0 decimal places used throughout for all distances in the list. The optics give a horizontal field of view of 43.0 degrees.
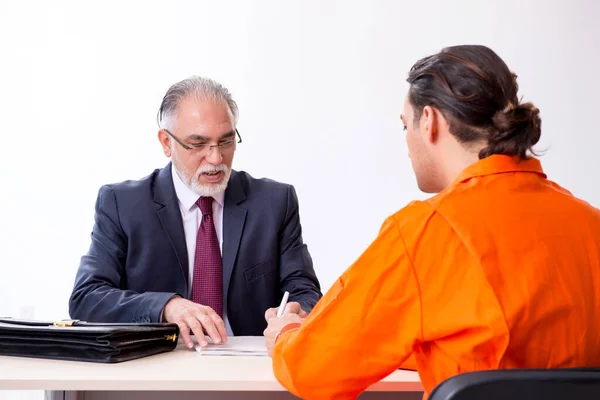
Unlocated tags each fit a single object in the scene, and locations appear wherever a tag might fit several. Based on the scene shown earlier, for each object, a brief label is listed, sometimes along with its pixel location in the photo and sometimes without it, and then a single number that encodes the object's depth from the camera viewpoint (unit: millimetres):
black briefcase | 1774
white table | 1597
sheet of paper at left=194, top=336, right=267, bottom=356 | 1925
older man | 2682
